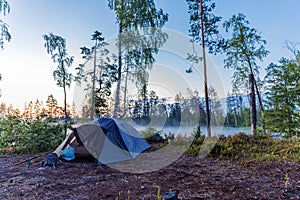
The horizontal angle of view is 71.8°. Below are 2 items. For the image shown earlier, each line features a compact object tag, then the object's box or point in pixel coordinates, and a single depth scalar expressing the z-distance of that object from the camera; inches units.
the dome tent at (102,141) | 179.8
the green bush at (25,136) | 241.8
